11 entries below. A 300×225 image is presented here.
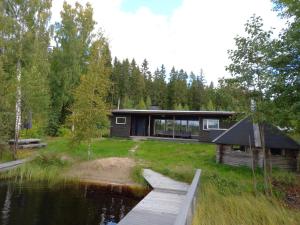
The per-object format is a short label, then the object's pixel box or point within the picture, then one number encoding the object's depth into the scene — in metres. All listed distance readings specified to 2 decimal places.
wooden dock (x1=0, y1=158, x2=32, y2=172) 11.43
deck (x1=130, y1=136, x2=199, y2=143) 22.84
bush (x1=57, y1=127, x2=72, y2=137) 24.04
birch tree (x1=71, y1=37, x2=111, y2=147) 13.53
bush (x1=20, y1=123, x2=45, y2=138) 20.08
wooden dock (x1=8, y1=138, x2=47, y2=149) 15.10
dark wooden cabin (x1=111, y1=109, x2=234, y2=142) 21.97
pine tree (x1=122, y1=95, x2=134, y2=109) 45.20
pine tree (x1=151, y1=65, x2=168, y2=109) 53.84
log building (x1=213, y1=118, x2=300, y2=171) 12.56
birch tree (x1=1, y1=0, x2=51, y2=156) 16.36
